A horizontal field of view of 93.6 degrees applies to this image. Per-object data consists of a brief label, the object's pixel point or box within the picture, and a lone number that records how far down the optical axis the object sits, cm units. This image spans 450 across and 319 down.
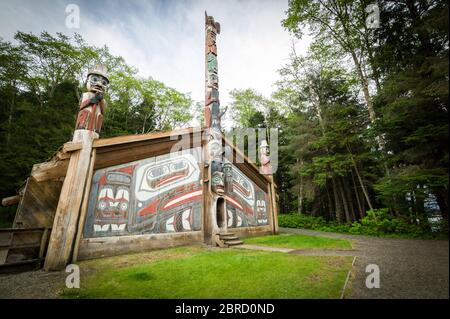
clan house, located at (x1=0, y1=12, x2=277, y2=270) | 527
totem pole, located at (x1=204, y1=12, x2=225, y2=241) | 823
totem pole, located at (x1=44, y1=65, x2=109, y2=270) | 495
